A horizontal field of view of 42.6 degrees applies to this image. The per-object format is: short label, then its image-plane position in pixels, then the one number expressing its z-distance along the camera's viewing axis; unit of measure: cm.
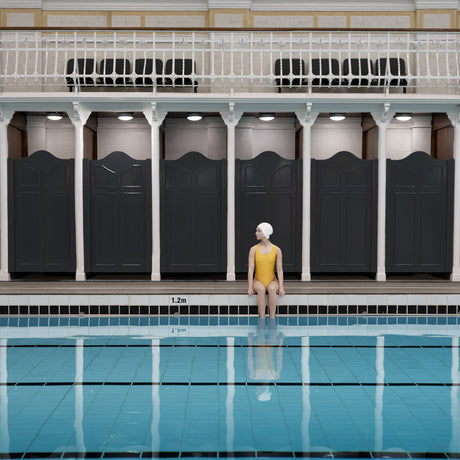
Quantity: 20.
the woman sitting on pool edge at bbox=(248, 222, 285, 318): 723
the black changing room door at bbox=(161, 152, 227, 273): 899
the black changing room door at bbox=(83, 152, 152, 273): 893
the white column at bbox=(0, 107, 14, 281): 870
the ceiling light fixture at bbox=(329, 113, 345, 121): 1027
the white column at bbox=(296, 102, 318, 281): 879
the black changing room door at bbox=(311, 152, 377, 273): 902
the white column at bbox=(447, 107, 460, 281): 882
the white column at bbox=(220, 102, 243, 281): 878
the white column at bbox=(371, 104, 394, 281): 883
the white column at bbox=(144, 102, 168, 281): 874
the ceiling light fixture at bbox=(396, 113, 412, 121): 1027
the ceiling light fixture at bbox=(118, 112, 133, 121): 1029
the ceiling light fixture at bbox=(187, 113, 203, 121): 1014
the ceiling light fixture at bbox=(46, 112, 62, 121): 1008
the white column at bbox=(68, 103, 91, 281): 870
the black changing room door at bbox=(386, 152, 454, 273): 898
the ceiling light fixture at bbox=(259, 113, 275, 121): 1027
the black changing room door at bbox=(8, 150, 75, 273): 886
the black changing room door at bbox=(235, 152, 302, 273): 901
